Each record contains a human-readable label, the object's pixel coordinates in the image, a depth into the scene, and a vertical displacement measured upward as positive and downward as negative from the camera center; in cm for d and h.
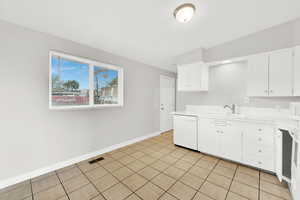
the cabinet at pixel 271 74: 191 +45
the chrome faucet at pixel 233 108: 249 -21
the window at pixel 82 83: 198 +32
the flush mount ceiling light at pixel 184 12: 152 +120
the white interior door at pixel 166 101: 401 -8
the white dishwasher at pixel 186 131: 258 -77
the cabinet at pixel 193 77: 275 +55
